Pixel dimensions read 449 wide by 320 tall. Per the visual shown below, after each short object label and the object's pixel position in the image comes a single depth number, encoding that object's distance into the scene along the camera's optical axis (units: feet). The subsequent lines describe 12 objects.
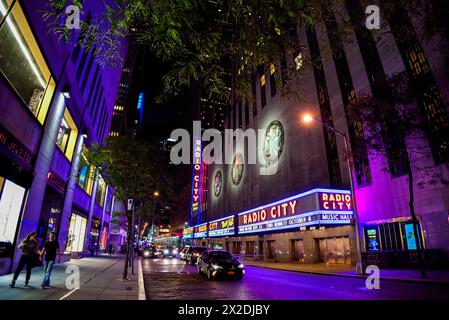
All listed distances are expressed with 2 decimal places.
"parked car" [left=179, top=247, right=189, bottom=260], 115.24
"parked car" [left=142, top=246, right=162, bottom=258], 146.93
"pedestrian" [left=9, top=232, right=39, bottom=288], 32.27
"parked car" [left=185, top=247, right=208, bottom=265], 97.82
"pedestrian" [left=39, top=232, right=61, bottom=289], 33.12
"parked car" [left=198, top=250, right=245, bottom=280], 50.16
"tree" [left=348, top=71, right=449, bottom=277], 52.81
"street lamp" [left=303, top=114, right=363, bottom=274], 54.94
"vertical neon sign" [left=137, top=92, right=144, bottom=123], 456.90
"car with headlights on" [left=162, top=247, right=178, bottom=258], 165.27
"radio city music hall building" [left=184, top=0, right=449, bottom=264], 58.59
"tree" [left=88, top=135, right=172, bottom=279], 56.54
